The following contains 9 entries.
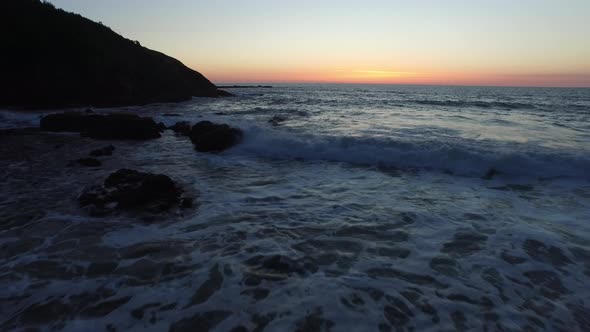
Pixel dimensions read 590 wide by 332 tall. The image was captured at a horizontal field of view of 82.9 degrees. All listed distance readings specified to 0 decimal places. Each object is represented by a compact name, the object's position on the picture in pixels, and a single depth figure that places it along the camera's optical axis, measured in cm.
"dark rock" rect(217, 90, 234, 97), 4527
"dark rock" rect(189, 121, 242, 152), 1089
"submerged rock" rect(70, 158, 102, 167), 844
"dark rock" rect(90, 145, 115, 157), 978
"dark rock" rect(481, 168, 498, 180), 780
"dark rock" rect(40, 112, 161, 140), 1330
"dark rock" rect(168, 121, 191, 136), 1457
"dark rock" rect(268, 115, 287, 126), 1632
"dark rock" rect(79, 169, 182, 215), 554
